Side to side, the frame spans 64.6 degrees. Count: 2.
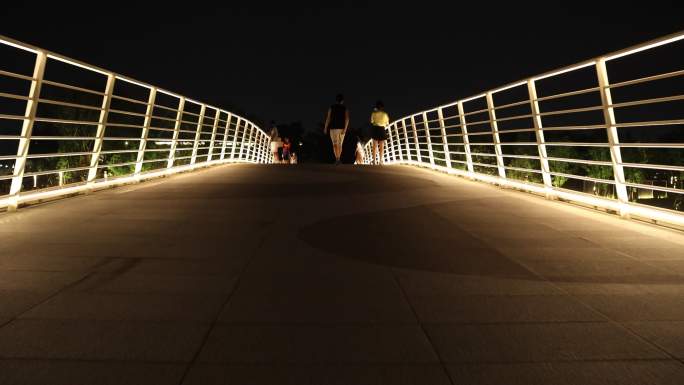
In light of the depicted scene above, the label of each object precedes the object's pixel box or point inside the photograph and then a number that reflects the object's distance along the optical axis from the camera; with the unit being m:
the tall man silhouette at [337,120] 15.32
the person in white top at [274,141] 23.54
